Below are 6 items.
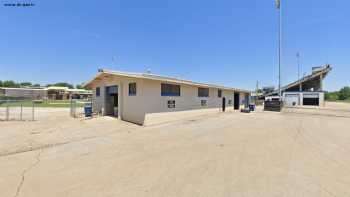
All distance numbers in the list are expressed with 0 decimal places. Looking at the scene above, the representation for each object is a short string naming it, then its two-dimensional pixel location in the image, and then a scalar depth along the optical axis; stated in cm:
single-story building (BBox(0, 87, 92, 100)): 4828
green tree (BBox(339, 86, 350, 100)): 8932
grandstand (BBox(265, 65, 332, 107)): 3722
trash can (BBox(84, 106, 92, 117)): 1555
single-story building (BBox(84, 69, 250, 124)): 1198
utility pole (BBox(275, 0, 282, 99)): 2355
